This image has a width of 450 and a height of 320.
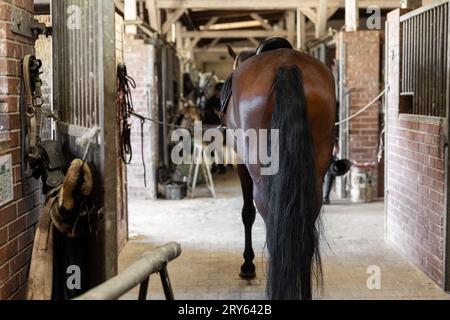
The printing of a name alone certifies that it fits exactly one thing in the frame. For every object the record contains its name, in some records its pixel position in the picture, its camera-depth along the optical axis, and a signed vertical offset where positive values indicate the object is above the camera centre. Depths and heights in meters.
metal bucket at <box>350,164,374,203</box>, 7.22 -0.82
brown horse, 2.79 -0.16
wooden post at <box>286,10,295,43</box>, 11.98 +2.07
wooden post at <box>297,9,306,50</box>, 10.10 +1.61
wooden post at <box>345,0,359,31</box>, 7.34 +1.37
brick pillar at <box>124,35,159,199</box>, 7.36 +0.40
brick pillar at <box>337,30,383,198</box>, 7.30 +0.45
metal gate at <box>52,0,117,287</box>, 2.54 +0.14
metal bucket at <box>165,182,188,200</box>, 7.61 -0.93
